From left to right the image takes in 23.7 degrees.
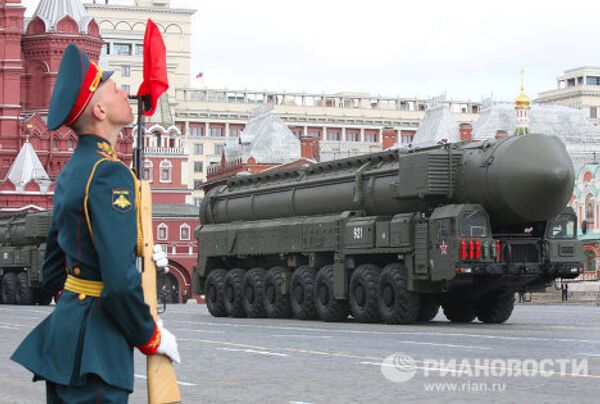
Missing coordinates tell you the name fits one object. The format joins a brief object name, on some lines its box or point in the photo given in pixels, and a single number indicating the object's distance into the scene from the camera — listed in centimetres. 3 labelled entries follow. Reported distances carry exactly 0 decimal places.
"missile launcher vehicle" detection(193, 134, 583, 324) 2862
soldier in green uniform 634
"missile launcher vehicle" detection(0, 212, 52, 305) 5572
